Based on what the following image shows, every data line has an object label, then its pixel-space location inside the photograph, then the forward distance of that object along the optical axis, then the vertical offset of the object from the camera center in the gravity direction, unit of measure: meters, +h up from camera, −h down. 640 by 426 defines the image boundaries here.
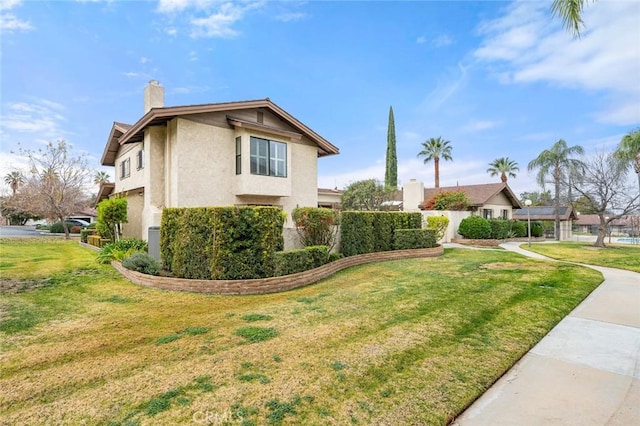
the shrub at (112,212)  15.06 +0.43
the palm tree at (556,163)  27.20 +4.80
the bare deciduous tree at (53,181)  22.58 +3.02
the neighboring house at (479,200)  24.41 +1.49
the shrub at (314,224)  11.48 -0.21
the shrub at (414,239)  15.24 -1.07
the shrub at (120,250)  11.57 -1.14
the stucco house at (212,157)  13.19 +2.89
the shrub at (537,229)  29.36 -1.27
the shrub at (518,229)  27.73 -1.17
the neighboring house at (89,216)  41.83 +0.72
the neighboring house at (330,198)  29.11 +1.94
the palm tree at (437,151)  42.78 +9.08
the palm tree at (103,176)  53.66 +7.85
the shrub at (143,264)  9.08 -1.28
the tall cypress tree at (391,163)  45.34 +7.92
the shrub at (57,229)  31.47 -0.72
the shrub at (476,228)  22.48 -0.84
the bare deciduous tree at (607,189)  21.30 +1.79
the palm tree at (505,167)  40.69 +6.36
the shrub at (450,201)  24.07 +1.20
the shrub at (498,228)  23.86 -0.94
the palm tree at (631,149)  22.14 +4.68
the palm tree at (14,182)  25.43 +4.30
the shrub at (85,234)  19.56 -0.80
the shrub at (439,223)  20.47 -0.44
